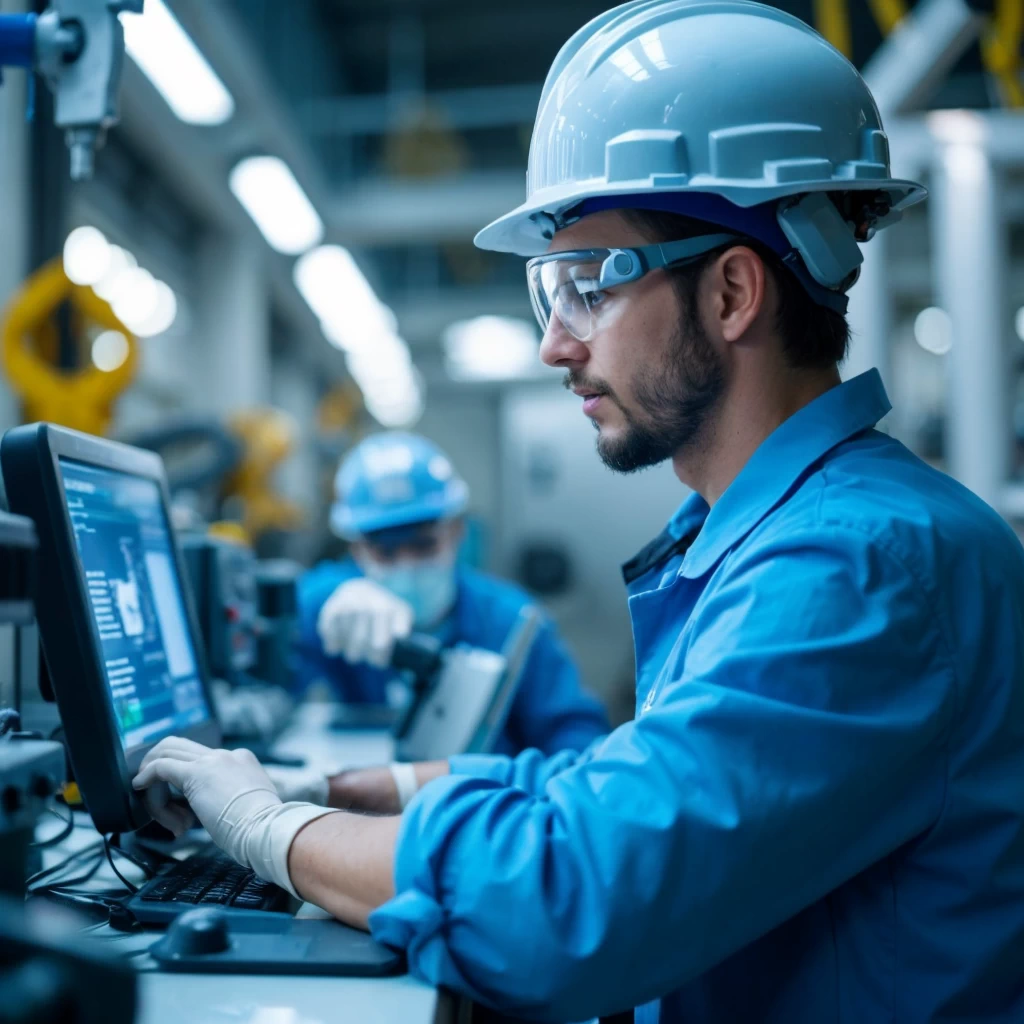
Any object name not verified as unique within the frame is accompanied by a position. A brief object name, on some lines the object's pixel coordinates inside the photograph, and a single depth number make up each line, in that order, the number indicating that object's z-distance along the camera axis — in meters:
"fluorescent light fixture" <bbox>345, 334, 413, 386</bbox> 7.94
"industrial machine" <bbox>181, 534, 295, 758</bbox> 1.82
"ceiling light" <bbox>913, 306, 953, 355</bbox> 8.79
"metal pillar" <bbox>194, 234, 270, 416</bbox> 5.90
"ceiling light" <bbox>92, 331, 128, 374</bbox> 2.65
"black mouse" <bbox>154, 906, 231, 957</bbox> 0.78
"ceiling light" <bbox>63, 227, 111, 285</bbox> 4.31
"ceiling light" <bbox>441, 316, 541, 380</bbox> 7.99
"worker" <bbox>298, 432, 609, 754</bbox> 2.08
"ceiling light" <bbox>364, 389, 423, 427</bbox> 9.53
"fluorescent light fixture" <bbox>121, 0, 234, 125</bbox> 3.24
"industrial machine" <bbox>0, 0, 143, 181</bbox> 1.17
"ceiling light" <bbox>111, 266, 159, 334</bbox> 5.00
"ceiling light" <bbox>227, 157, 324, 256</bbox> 4.88
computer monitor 0.92
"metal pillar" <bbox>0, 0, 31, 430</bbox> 2.78
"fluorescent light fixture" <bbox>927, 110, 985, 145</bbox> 2.51
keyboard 0.90
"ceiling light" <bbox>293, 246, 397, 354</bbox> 6.09
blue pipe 1.14
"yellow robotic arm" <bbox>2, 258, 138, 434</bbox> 2.54
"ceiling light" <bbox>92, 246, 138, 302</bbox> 4.77
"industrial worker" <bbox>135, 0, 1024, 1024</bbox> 0.71
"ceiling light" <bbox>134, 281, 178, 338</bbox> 5.48
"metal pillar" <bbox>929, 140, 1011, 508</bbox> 2.51
